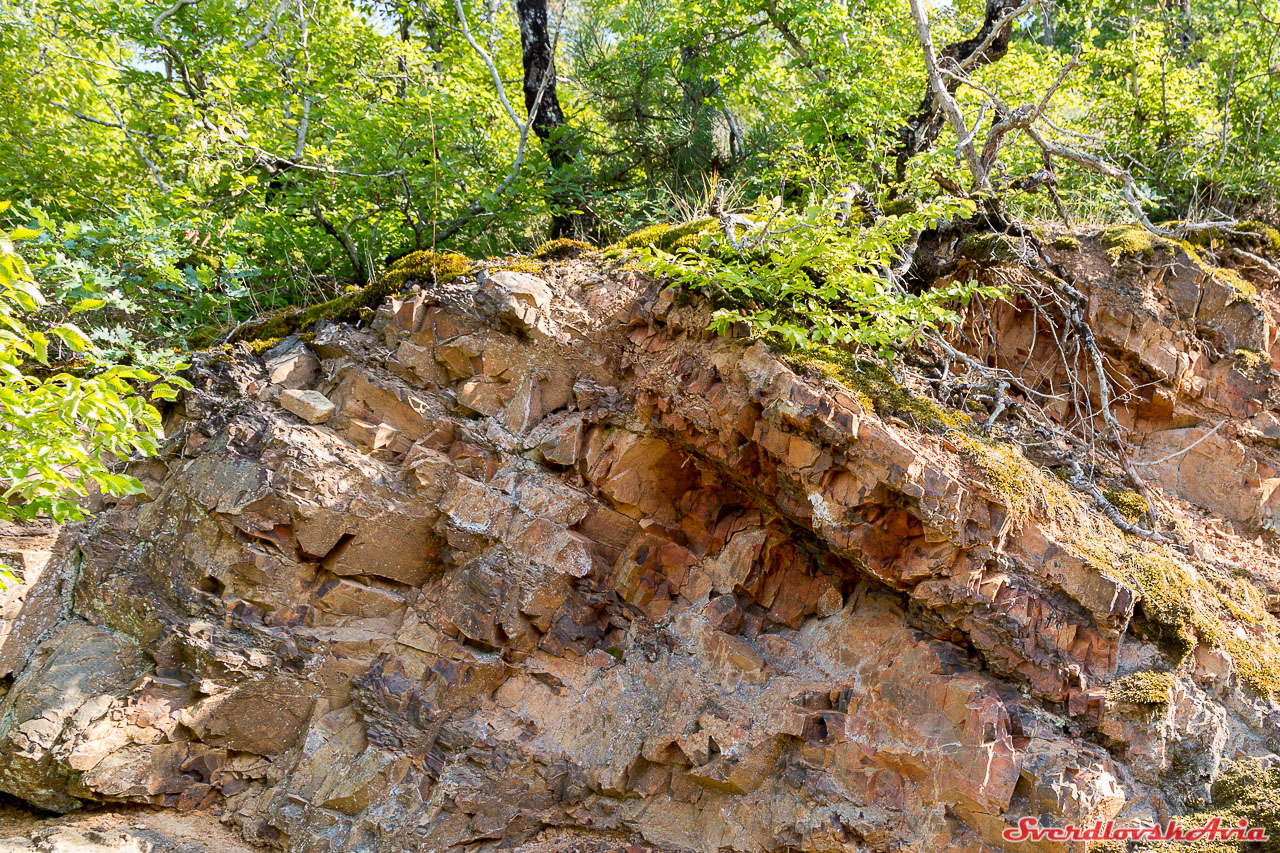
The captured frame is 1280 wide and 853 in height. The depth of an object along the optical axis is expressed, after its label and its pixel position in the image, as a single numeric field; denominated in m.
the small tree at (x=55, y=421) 2.97
